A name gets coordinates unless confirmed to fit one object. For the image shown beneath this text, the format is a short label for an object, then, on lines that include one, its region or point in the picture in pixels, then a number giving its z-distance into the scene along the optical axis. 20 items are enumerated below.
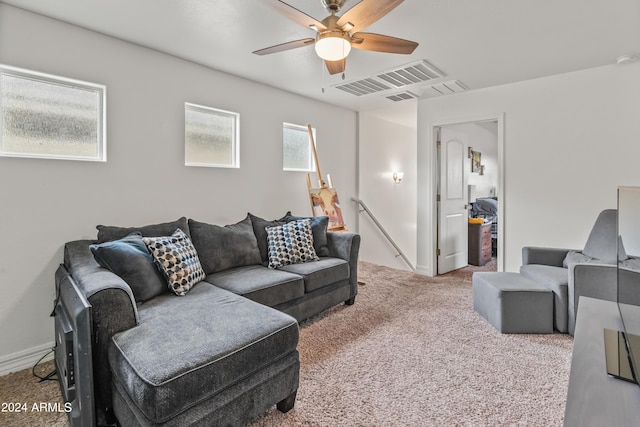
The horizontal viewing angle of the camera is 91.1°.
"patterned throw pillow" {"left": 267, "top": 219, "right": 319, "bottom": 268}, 2.93
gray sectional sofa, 1.26
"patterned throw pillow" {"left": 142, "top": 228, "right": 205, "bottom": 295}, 2.12
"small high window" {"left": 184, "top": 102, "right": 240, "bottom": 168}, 3.12
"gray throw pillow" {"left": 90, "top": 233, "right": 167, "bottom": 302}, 1.87
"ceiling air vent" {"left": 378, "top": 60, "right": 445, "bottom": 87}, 3.12
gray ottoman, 2.51
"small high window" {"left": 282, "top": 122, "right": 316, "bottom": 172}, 4.04
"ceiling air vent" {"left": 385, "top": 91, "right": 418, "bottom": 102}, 4.04
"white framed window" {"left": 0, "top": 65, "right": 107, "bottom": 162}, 2.14
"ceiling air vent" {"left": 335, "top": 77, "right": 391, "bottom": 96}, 3.56
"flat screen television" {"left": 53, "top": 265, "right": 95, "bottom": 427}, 1.35
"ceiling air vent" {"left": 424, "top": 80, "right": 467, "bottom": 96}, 3.65
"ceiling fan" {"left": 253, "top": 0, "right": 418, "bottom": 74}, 1.63
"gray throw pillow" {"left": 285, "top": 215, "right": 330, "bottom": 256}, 3.25
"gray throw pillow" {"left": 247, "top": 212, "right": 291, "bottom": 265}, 3.06
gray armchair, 2.25
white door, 4.40
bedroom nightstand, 4.98
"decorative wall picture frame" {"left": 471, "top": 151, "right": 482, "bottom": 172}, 5.93
